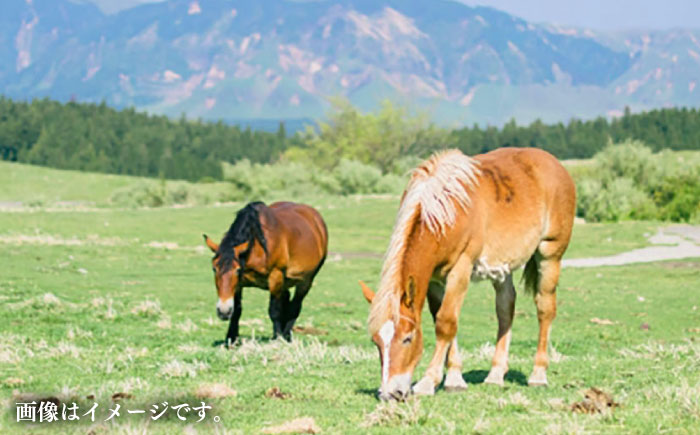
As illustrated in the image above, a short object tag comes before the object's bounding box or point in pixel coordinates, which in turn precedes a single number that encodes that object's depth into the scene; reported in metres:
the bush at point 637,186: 50.03
